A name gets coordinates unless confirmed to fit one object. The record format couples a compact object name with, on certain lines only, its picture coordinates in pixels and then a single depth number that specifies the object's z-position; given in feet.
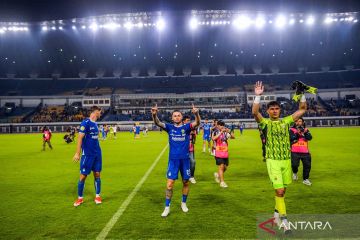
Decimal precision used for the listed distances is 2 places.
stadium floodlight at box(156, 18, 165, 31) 161.06
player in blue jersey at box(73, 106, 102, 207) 23.53
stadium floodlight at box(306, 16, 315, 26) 160.04
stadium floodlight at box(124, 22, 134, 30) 166.08
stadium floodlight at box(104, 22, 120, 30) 167.18
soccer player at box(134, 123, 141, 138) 111.34
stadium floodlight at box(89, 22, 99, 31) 166.77
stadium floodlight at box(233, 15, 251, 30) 162.20
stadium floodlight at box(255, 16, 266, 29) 162.44
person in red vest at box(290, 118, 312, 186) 28.89
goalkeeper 17.38
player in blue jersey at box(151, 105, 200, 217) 20.93
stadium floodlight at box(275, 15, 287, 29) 157.47
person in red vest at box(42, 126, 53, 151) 70.18
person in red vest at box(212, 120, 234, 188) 29.37
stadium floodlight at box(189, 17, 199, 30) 159.59
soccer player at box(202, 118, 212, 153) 62.99
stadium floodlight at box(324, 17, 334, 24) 162.09
